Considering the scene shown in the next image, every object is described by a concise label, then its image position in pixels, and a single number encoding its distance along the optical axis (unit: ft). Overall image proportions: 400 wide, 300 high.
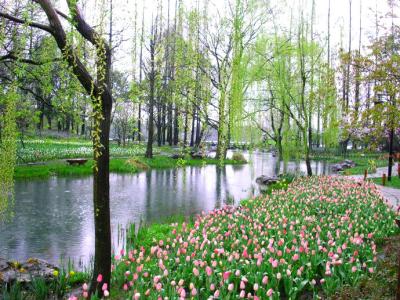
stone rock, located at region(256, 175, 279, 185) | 51.06
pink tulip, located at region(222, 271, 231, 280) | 13.15
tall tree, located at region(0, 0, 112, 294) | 12.44
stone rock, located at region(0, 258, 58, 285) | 15.15
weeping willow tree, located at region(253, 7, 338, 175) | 49.08
